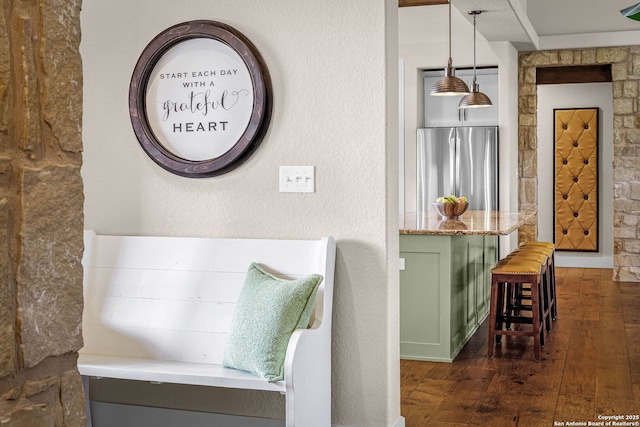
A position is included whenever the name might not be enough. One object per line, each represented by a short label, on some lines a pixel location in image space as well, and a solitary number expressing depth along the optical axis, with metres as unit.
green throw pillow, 2.79
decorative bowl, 5.77
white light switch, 3.20
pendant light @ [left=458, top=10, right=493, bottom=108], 6.24
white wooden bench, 2.96
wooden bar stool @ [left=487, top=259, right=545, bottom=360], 4.79
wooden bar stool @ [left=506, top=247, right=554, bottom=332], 5.41
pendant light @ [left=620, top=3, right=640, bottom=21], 2.02
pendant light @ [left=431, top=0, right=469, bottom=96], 5.58
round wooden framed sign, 3.24
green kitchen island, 4.74
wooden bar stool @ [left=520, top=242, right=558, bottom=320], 6.04
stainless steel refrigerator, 7.50
